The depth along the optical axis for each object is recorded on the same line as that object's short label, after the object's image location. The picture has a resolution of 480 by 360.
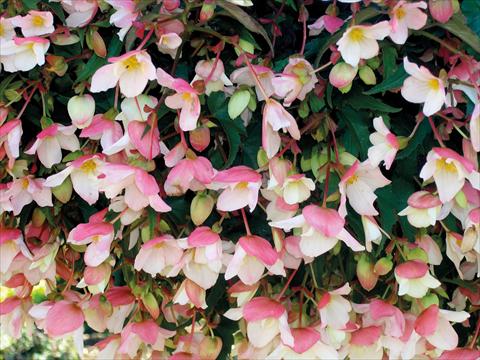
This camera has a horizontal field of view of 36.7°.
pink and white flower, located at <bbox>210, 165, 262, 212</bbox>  0.69
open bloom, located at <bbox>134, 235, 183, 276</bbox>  0.75
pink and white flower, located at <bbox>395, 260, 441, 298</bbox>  0.72
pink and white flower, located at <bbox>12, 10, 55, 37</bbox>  0.74
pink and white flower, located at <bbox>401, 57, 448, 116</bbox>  0.64
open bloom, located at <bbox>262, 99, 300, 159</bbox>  0.66
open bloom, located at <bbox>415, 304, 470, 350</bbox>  0.74
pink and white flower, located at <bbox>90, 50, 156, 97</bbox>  0.68
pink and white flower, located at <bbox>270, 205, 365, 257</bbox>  0.67
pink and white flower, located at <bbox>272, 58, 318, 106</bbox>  0.68
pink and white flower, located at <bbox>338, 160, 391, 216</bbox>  0.69
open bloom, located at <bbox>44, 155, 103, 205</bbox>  0.76
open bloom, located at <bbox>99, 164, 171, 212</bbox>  0.69
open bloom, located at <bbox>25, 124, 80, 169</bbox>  0.78
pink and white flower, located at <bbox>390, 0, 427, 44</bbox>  0.63
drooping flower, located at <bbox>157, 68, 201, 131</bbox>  0.66
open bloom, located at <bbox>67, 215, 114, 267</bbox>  0.75
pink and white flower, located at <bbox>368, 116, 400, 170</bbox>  0.67
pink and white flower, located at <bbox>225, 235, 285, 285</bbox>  0.70
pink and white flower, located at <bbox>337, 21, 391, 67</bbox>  0.64
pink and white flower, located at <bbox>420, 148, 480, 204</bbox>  0.66
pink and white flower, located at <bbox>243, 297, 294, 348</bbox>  0.73
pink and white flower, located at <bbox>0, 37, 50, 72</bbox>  0.74
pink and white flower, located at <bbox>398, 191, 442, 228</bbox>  0.68
